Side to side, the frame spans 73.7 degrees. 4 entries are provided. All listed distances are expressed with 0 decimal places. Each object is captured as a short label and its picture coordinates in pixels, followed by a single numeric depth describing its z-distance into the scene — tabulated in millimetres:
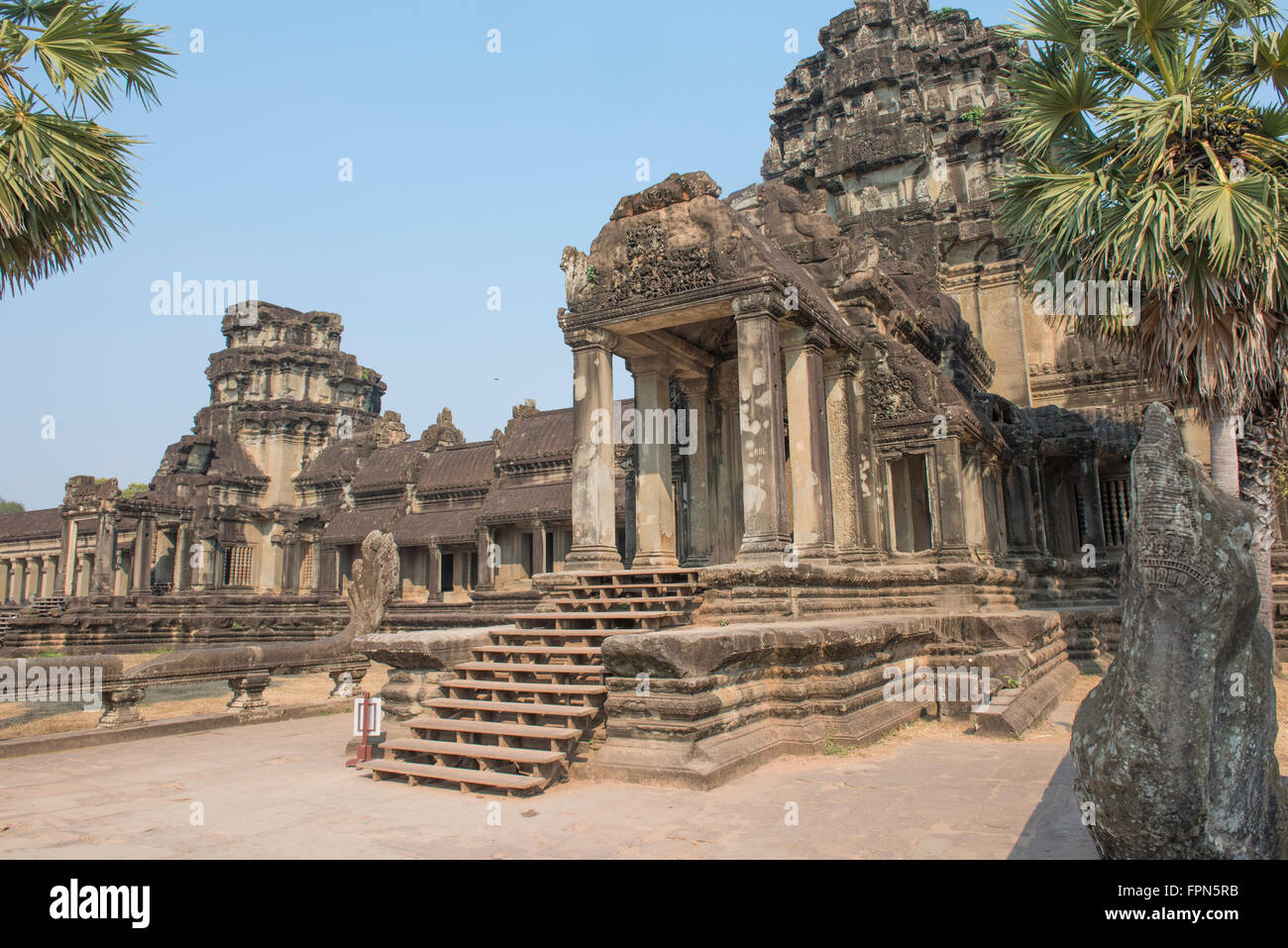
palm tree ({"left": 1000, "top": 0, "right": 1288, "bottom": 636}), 9672
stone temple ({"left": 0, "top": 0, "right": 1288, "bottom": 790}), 8156
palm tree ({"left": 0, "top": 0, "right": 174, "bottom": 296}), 9289
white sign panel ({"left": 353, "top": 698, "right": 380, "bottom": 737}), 7590
